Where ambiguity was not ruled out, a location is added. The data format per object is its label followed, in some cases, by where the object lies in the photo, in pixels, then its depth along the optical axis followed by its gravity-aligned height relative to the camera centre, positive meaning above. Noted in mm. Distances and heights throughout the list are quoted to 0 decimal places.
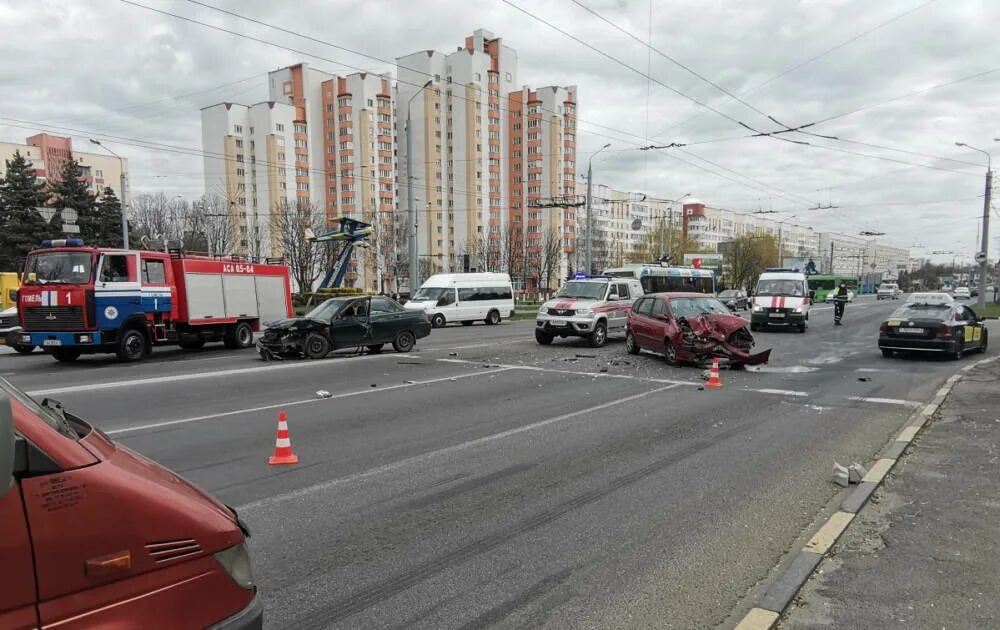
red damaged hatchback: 13484 -1468
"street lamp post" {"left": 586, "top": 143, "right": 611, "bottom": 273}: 34506 +2830
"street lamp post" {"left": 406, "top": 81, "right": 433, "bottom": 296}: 28245 +1991
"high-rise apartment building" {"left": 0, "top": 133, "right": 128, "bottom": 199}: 85738 +17660
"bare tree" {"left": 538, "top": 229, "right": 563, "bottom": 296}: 71950 +1540
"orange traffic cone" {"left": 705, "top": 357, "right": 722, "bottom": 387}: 11212 -2055
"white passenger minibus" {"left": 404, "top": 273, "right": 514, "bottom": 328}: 27969 -1352
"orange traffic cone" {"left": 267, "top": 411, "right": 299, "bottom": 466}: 6254 -1823
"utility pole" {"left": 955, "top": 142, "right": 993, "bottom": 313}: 32438 +1240
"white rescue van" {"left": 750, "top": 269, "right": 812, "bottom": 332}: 23469 -1395
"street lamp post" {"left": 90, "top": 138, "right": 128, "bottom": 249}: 27047 +2506
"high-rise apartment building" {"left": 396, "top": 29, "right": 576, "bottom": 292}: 95062 +19746
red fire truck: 13977 -651
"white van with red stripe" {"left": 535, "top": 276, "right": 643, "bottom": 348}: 17938 -1259
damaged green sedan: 14922 -1493
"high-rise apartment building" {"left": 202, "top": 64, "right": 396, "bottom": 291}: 91938 +19878
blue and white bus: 32750 -588
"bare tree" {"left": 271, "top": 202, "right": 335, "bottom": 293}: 52812 +2346
